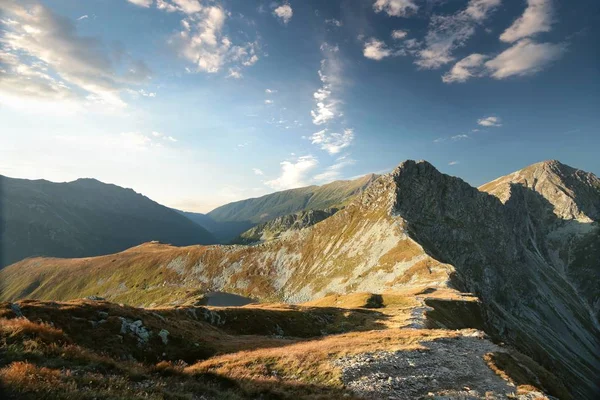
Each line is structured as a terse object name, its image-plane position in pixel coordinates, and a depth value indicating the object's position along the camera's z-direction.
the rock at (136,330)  26.62
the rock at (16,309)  22.15
